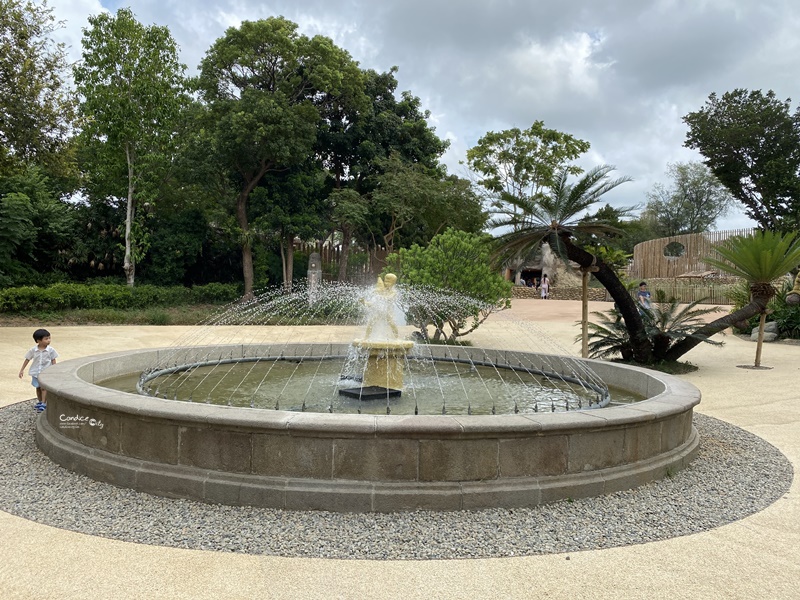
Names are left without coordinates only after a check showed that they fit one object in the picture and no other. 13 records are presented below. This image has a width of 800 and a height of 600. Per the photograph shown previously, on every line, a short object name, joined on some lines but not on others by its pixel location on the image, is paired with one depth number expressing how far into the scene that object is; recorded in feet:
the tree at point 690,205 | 165.48
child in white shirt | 21.85
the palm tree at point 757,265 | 39.40
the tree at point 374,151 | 91.71
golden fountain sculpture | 22.70
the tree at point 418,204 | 89.10
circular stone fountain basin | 13.82
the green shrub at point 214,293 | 82.27
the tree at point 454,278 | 49.55
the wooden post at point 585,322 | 37.60
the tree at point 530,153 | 121.29
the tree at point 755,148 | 98.17
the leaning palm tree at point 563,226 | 36.22
